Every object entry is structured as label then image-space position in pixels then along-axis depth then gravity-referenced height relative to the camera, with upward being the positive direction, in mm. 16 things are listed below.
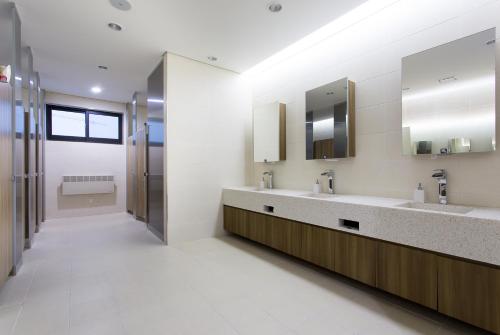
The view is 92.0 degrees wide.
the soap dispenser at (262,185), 3982 -286
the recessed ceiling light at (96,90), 5258 +1761
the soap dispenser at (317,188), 3133 -266
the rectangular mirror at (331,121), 2760 +573
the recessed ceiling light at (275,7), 2475 +1680
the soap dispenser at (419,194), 2176 -250
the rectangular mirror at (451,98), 1873 +593
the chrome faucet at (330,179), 2985 -143
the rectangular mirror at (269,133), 3693 +563
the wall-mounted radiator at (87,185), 5617 -392
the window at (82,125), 5682 +1085
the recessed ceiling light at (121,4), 2464 +1705
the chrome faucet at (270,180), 3910 -200
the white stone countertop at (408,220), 1479 -421
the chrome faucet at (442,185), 2053 -154
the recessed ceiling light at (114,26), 2861 +1711
